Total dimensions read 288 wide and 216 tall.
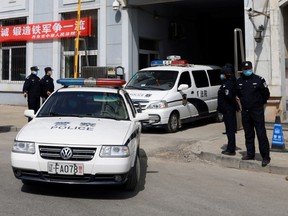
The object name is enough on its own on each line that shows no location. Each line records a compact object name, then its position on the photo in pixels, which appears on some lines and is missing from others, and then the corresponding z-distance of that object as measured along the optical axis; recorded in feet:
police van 39.22
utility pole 55.57
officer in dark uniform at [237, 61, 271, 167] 24.49
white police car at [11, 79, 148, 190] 16.92
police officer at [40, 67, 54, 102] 43.27
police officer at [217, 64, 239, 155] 27.25
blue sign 28.56
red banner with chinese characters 60.13
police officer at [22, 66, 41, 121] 42.11
